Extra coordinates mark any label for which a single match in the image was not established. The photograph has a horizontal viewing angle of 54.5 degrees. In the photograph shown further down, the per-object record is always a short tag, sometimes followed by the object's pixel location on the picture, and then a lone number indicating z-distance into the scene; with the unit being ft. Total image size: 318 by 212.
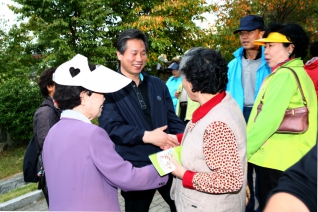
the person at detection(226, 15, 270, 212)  11.75
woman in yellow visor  7.78
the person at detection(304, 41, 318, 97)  13.90
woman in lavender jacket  5.32
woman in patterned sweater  5.75
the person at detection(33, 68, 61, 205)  10.19
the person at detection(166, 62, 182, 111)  20.75
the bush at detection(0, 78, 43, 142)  28.76
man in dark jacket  8.08
